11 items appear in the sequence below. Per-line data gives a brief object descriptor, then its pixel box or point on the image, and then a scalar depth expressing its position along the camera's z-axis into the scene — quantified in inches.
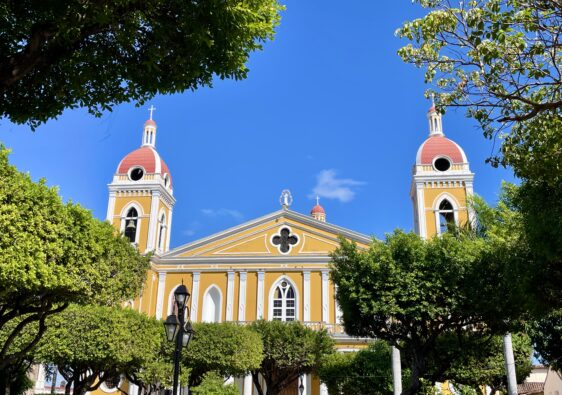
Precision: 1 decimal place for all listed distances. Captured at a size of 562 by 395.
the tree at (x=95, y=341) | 765.3
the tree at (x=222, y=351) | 921.5
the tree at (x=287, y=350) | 1018.1
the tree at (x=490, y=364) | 766.5
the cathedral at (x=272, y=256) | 1300.4
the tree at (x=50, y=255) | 370.9
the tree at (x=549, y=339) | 686.0
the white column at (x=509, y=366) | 651.5
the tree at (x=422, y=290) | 569.0
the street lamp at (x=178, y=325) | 427.8
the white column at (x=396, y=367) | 679.1
